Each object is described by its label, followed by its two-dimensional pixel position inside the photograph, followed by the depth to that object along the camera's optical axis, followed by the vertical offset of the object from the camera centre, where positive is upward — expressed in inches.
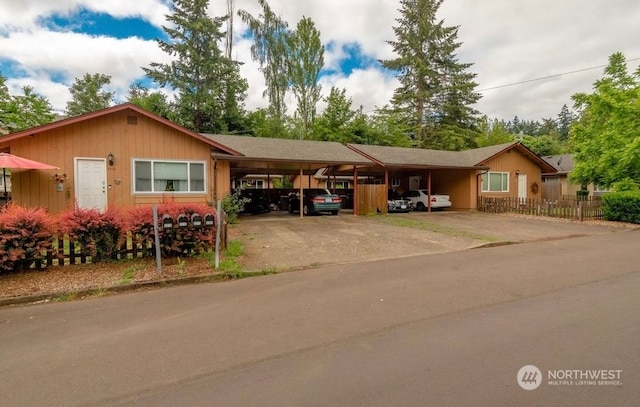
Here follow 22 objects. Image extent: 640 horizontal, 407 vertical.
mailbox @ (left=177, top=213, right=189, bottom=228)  263.4 -19.3
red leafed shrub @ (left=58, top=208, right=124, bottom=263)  255.8 -26.1
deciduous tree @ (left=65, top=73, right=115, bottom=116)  1368.1 +435.7
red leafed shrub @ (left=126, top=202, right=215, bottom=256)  270.7 -28.7
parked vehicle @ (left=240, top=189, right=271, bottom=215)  808.3 -14.4
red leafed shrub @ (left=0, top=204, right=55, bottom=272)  229.1 -27.4
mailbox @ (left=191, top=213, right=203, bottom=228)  266.5 -19.0
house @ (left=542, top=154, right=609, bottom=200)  1018.7 +31.9
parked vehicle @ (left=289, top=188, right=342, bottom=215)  684.7 -13.3
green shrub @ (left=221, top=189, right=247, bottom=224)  535.7 -17.0
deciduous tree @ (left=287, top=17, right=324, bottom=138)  1302.9 +518.6
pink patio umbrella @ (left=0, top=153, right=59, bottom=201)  356.8 +40.0
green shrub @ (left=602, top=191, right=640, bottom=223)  571.5 -23.5
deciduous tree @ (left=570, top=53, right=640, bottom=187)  638.5 +133.3
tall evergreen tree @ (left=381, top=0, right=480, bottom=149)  1418.6 +516.5
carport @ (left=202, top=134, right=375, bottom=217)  588.1 +78.3
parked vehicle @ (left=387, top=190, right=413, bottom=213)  816.3 -25.4
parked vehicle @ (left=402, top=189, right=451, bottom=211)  826.2 -13.6
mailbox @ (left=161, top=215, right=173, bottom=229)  255.6 -19.5
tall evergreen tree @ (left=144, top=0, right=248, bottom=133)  1136.8 +444.8
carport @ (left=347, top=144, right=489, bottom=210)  756.0 +66.2
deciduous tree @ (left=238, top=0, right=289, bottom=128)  1240.2 +562.6
